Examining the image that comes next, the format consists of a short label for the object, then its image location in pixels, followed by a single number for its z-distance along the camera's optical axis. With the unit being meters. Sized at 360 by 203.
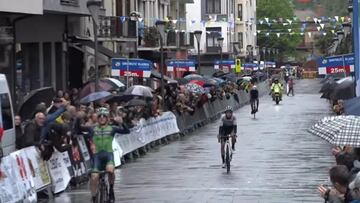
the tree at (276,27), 137.38
